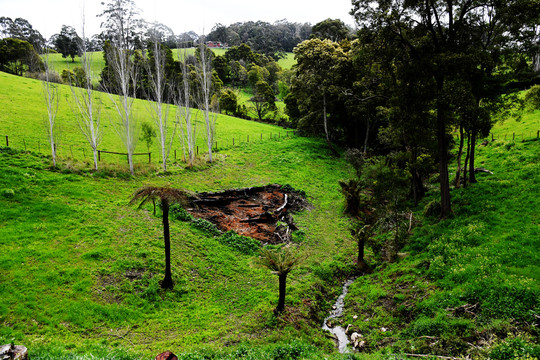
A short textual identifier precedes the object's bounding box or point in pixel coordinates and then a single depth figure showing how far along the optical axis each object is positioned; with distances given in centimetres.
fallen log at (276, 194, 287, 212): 2256
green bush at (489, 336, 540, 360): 702
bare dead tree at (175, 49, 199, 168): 2773
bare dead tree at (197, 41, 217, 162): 2868
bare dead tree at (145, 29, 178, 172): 2493
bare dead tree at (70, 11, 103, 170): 2153
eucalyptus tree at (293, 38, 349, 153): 3788
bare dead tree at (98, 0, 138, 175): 2347
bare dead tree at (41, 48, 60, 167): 2145
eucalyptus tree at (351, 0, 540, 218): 1583
